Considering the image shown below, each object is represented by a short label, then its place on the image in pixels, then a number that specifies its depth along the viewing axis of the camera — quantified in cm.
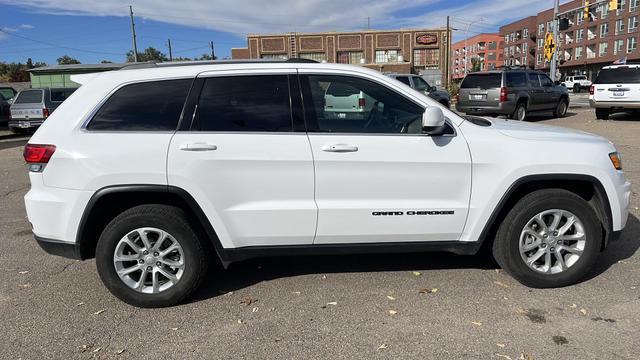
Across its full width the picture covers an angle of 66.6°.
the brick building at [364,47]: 6694
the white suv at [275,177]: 349
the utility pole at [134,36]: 4416
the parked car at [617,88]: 1534
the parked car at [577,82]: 5179
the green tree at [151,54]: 9984
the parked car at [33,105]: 1620
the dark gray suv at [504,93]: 1523
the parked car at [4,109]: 1819
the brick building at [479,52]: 12975
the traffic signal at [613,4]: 2260
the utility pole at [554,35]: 2441
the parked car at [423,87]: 1778
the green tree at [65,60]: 9188
